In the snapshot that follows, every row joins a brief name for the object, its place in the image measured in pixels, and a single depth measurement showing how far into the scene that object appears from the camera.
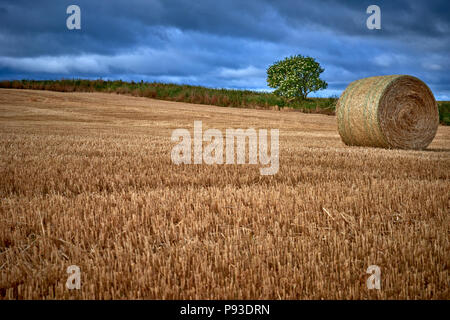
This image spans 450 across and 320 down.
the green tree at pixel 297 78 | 45.45
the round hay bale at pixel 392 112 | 10.09
